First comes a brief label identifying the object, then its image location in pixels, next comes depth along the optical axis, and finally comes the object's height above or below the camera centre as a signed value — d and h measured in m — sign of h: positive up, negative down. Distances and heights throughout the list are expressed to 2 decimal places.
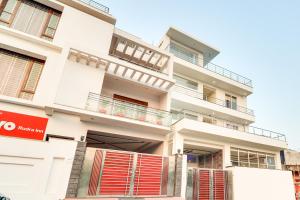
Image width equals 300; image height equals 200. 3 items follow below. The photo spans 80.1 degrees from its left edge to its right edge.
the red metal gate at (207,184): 10.74 -0.84
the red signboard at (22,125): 8.80 +1.06
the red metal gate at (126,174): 8.66 -0.68
